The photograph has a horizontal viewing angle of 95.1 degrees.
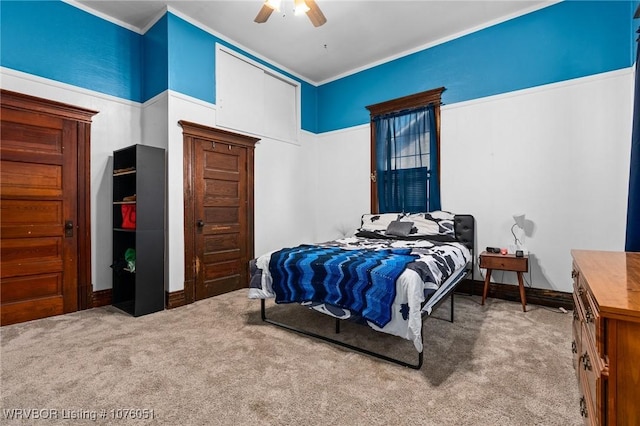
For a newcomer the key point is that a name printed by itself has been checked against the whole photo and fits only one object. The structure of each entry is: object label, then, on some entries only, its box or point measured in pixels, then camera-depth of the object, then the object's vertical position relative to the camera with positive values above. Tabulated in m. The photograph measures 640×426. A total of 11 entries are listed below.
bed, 2.01 -0.59
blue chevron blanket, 2.08 -0.56
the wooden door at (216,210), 3.65 -0.07
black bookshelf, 3.14 -0.28
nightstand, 3.13 -0.63
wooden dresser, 0.95 -0.49
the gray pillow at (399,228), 3.86 -0.30
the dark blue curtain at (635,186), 2.23 +0.17
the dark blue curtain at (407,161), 4.23 +0.68
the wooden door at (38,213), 2.83 -0.09
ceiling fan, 2.64 +1.85
